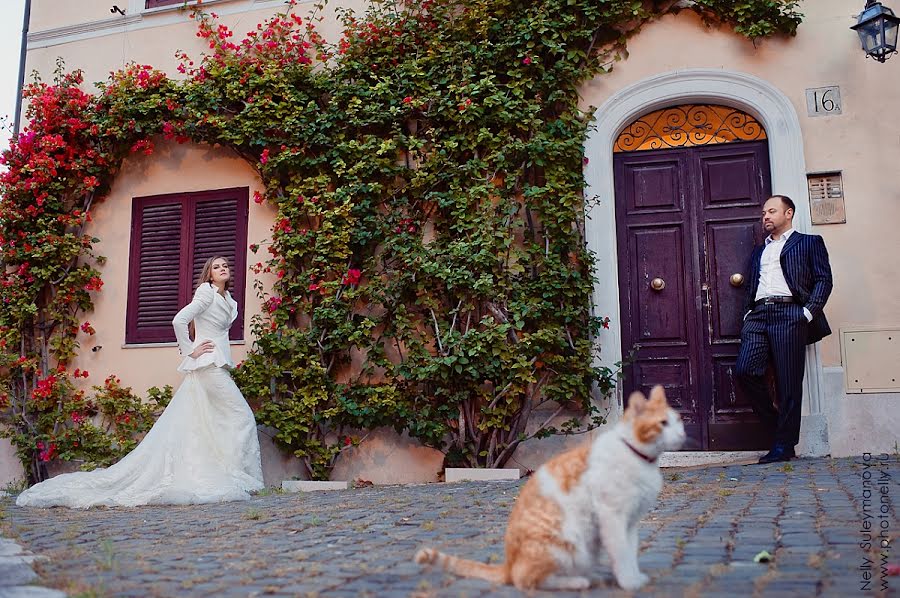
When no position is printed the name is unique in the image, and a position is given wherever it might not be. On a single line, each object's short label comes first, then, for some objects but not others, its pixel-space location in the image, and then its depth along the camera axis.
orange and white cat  2.74
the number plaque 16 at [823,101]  7.59
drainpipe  9.73
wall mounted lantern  7.11
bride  6.74
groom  6.79
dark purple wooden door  7.59
